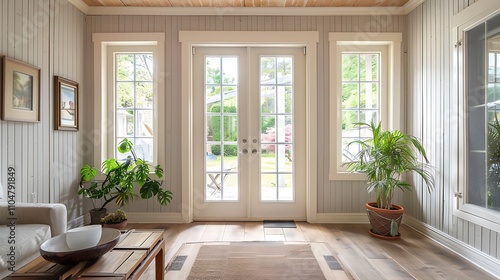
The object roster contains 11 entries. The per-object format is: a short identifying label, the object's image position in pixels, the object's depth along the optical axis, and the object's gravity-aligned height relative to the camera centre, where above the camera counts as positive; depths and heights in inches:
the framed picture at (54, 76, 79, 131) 108.7 +15.4
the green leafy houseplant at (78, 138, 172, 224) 115.3 -18.0
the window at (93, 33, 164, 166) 129.6 +20.7
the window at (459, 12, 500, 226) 81.8 +6.2
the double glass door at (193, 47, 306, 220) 131.5 +2.9
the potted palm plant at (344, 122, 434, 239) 104.9 -12.1
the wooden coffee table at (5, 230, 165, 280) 45.4 -23.3
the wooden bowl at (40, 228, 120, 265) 47.1 -20.2
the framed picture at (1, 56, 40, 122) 83.6 +16.6
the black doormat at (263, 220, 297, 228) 122.9 -39.3
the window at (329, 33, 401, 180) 127.6 +25.1
